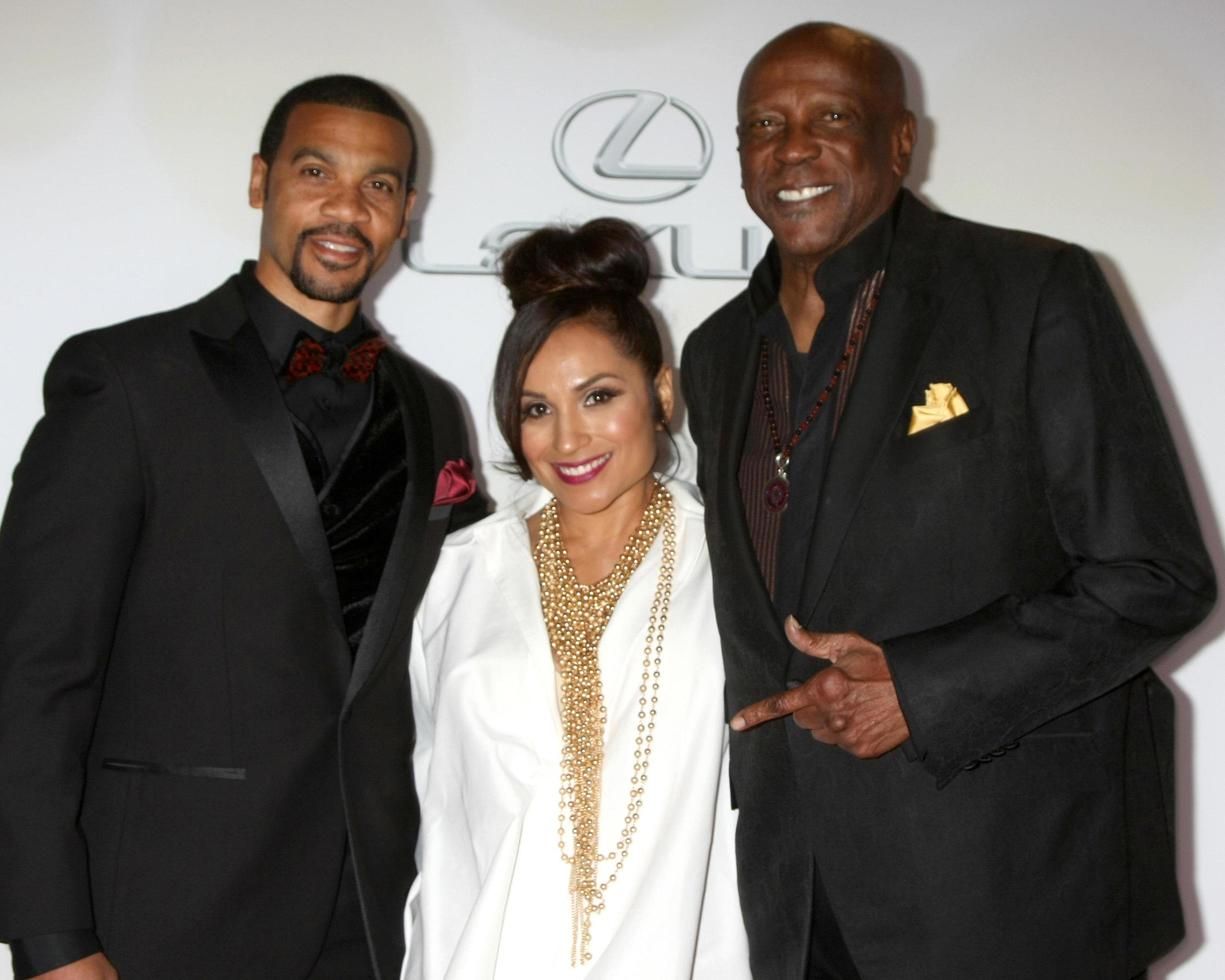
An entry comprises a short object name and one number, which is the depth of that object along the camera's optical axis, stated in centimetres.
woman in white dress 228
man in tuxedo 219
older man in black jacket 188
